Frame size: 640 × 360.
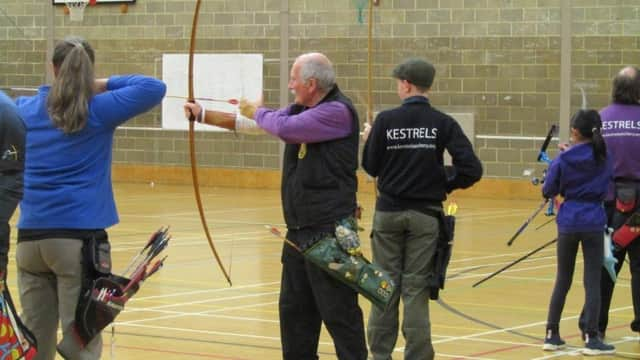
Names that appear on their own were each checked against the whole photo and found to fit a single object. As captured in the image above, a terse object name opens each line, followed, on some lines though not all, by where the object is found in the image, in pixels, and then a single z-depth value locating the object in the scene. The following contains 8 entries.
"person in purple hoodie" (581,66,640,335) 12.67
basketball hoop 40.09
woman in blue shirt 8.16
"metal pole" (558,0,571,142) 32.70
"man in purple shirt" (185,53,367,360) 9.11
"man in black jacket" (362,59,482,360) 10.40
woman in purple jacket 12.10
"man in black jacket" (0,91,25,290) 7.43
